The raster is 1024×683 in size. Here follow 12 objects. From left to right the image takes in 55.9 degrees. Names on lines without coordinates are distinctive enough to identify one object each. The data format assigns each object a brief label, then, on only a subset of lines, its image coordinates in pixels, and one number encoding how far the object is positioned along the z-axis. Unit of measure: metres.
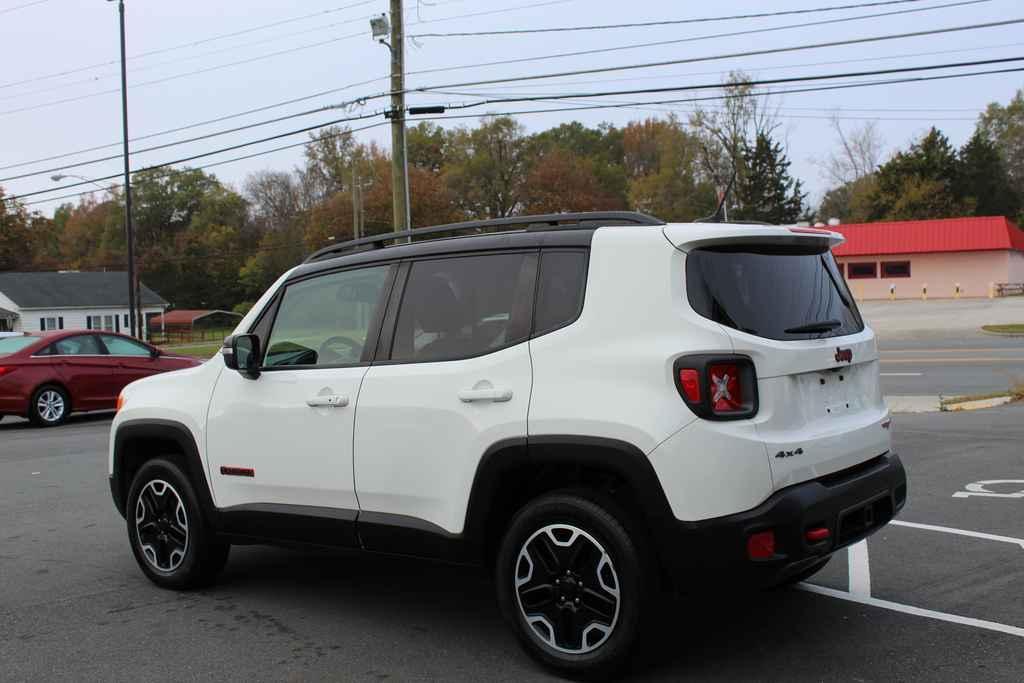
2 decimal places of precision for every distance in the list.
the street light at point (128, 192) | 32.09
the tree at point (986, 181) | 79.75
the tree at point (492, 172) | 80.62
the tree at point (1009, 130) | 95.25
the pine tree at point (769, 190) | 72.56
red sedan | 15.41
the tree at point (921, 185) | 75.12
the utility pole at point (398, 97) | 21.42
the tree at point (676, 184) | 80.94
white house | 75.75
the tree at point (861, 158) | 92.00
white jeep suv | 3.81
